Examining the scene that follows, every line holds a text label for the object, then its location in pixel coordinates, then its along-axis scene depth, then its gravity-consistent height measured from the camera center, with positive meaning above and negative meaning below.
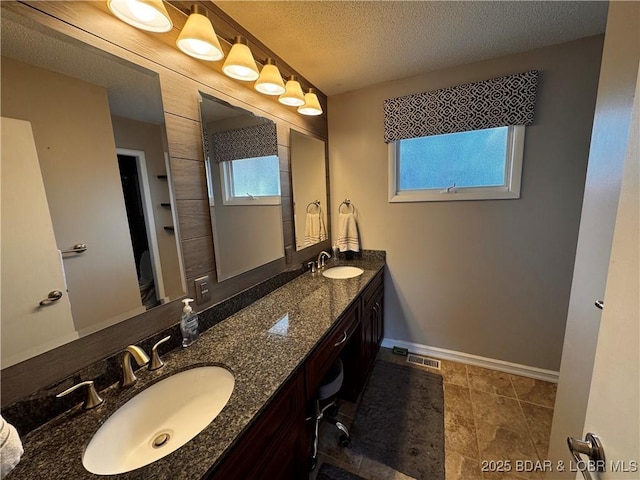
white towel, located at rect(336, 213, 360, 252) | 2.37 -0.32
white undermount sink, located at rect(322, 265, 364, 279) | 2.16 -0.63
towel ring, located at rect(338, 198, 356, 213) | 2.40 -0.06
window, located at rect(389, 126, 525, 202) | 1.86 +0.22
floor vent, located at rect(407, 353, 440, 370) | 2.20 -1.46
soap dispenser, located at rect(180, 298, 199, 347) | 1.09 -0.52
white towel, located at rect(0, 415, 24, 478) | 0.50 -0.48
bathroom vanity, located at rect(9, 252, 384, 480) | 0.62 -0.61
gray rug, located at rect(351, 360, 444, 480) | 1.42 -1.46
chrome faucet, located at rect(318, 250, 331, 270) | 2.27 -0.53
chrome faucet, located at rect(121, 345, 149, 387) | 0.85 -0.52
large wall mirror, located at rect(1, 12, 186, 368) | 0.69 +0.06
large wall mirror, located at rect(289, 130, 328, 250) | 2.01 +0.10
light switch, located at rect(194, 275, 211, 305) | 1.22 -0.42
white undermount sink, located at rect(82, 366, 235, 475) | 0.71 -0.70
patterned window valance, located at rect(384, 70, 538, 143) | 1.71 +0.63
